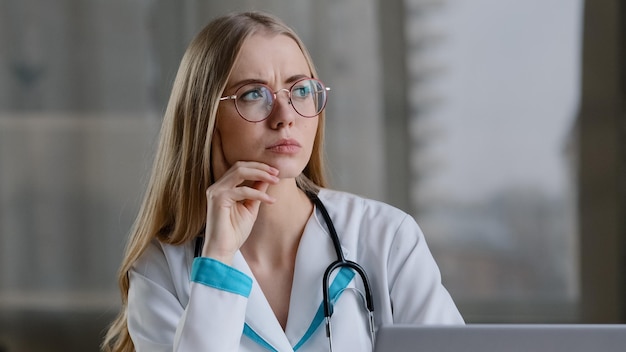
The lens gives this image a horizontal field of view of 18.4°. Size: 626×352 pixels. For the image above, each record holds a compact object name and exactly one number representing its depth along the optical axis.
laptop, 1.97
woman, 2.37
